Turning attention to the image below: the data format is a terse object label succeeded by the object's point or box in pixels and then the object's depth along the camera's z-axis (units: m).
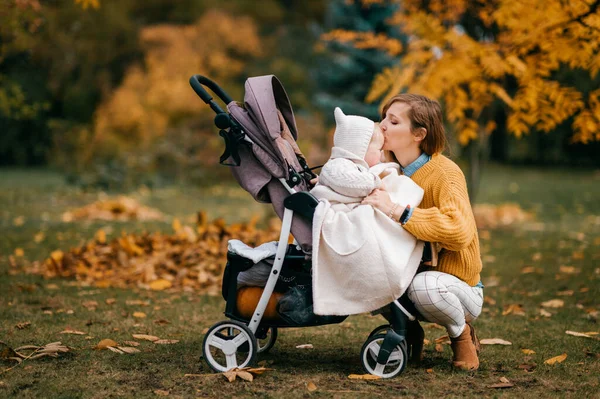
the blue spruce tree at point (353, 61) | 13.96
